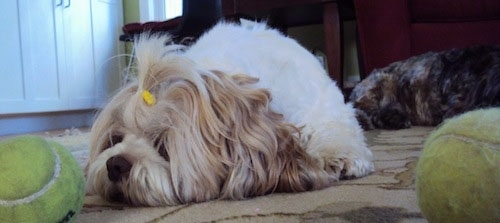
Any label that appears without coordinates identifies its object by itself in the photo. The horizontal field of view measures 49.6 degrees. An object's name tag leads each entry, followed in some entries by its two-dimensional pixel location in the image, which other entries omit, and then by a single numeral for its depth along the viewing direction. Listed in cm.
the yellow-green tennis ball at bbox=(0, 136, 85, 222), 66
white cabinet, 340
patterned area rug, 83
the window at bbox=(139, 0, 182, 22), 490
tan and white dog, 100
